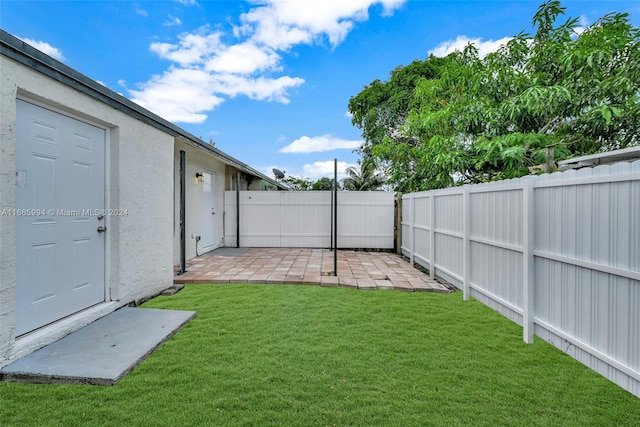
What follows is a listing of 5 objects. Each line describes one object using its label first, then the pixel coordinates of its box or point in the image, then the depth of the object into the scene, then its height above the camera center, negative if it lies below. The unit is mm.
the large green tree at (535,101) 5348 +2168
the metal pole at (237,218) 9430 -264
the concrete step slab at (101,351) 2312 -1282
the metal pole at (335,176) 5564 +627
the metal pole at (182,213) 5548 -62
